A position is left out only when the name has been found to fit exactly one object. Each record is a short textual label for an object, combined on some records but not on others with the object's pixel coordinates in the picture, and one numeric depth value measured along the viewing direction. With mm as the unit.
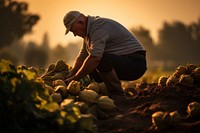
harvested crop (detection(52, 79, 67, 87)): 6539
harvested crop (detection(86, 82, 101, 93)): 6716
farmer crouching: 6629
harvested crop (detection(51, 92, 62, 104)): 5734
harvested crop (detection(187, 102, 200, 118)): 5020
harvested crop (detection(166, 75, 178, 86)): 6897
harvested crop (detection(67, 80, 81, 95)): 6125
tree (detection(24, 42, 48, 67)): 71625
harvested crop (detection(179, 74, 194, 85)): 6613
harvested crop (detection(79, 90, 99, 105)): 5718
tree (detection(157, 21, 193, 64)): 89238
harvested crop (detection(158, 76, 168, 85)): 7270
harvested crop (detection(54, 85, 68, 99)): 6098
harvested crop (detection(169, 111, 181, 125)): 4730
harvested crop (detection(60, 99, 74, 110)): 4215
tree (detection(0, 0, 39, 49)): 59156
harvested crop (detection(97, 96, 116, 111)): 5656
